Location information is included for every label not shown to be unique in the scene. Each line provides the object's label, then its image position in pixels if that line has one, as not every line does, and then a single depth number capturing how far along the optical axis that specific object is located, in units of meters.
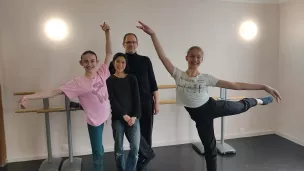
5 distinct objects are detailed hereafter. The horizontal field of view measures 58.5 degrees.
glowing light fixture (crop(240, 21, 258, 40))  4.06
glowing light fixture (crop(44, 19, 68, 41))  3.33
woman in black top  2.49
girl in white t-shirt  2.46
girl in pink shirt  2.50
